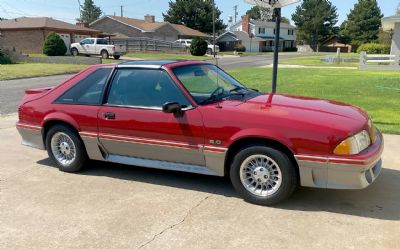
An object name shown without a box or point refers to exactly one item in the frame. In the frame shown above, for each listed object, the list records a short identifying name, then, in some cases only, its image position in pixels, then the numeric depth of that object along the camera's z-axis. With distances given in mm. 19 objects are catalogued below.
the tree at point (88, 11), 131375
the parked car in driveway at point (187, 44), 48500
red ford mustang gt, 3961
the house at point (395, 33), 26012
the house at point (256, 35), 75125
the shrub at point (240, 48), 68812
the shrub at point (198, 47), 44062
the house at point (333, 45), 86688
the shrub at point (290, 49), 82750
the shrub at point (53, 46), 34938
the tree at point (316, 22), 89812
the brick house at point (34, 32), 40344
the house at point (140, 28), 59812
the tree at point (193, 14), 76562
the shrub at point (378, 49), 45781
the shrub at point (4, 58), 29438
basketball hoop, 6507
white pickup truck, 34781
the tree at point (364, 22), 82125
